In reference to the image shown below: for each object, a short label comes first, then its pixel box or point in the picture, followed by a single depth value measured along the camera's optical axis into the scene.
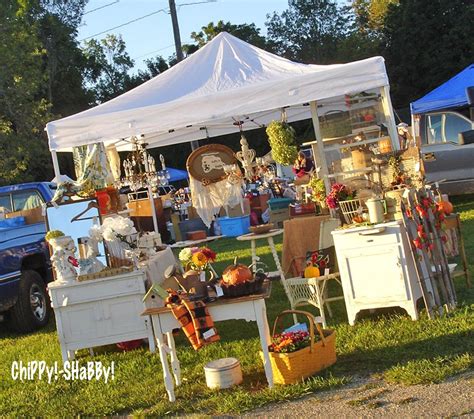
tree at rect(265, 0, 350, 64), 45.21
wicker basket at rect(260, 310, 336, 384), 5.27
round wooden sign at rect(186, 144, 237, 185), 11.77
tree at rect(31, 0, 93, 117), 36.72
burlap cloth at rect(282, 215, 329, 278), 8.30
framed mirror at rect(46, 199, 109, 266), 7.58
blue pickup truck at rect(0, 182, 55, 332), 8.66
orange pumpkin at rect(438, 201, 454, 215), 7.22
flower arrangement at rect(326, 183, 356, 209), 7.21
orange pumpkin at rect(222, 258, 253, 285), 5.43
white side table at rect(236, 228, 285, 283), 7.56
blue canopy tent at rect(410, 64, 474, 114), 14.20
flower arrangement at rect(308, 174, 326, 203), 8.09
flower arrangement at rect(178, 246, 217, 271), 6.42
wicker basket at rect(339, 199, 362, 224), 7.07
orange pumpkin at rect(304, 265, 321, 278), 7.05
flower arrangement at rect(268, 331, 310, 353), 5.37
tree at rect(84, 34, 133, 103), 42.75
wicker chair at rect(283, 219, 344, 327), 6.88
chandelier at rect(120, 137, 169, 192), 11.90
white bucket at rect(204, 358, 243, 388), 5.41
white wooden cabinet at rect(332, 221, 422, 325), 6.39
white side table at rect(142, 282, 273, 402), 5.34
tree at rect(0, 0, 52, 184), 23.97
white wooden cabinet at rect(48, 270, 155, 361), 6.72
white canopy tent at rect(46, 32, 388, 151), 7.30
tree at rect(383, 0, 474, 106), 30.09
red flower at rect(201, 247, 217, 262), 6.52
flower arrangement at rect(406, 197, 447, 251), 6.44
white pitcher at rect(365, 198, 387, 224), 6.53
